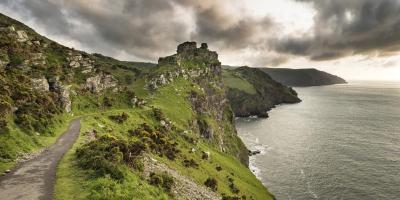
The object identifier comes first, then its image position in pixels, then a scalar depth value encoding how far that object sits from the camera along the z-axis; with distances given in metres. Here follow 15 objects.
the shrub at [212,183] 55.94
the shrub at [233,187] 66.12
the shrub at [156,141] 55.31
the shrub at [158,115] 79.80
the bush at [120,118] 63.99
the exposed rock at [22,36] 75.75
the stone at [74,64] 84.12
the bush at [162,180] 35.91
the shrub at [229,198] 52.26
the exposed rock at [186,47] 181.12
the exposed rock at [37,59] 70.97
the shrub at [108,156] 31.94
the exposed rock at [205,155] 76.89
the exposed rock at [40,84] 60.03
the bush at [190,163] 59.47
